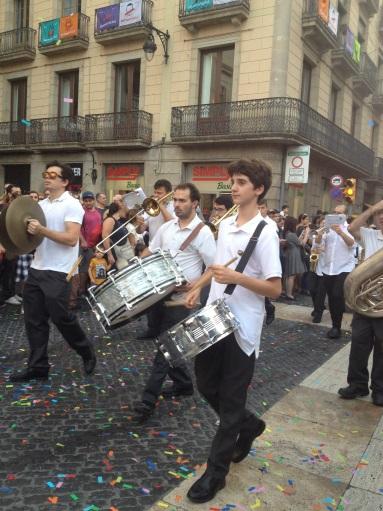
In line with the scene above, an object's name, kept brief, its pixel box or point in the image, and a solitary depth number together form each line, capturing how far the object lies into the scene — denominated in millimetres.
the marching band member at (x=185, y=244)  3859
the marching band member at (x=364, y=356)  4230
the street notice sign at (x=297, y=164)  15959
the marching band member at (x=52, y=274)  4156
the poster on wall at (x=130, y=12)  17750
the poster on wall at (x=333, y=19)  17891
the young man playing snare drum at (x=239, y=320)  2648
